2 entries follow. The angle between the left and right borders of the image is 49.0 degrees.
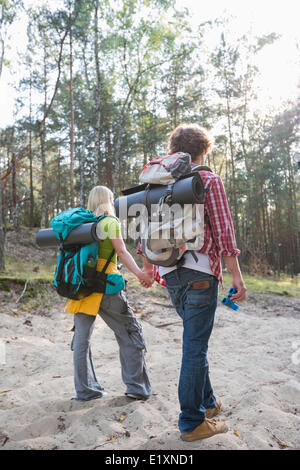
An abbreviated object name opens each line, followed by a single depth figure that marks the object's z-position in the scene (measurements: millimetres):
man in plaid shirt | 2219
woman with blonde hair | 3010
